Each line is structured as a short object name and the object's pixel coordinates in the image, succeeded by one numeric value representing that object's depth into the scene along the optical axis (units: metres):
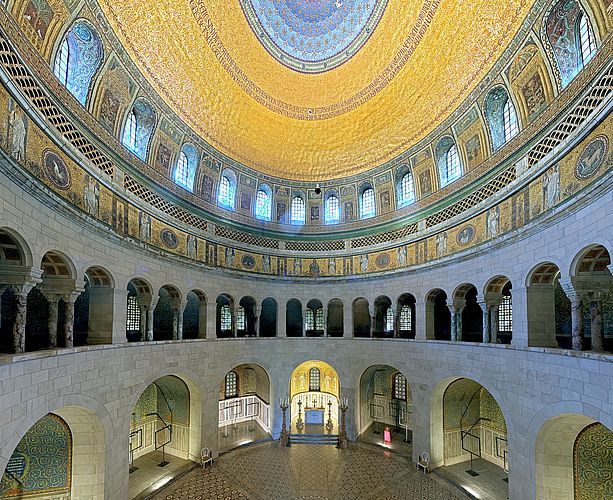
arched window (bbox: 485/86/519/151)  11.48
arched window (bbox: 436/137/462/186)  14.22
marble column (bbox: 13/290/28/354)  6.97
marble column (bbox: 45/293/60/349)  8.40
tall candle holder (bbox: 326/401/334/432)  18.50
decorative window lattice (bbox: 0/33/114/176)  6.57
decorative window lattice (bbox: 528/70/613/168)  7.43
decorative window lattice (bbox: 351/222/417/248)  16.08
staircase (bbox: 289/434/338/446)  16.91
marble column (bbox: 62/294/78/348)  8.62
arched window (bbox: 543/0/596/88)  8.40
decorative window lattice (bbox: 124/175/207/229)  11.68
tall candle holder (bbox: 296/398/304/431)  18.61
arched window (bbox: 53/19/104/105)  9.05
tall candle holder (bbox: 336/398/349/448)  16.42
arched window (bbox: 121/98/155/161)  12.08
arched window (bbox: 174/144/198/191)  14.80
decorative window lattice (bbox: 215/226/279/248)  16.57
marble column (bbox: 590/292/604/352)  8.01
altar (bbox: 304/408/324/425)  19.77
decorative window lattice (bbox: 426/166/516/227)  11.12
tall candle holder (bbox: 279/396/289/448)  16.55
